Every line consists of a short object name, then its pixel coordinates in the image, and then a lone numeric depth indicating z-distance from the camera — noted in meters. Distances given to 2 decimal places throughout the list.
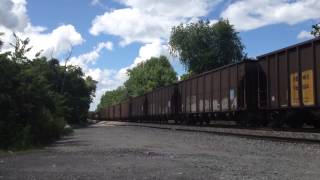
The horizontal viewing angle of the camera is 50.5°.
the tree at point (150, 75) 79.76
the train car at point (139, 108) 38.59
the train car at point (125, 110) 49.07
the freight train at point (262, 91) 13.40
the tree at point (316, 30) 32.38
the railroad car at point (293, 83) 13.07
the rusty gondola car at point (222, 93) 17.31
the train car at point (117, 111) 57.69
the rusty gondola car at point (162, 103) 28.15
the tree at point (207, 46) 53.30
